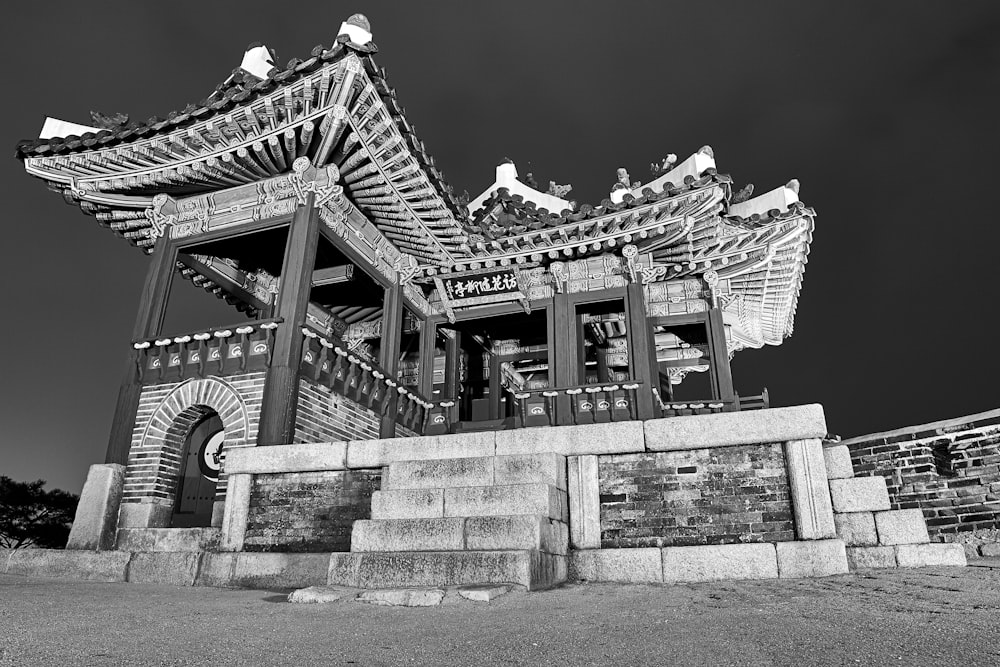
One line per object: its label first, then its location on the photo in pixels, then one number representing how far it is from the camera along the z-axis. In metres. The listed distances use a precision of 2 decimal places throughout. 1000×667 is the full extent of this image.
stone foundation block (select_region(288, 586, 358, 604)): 4.75
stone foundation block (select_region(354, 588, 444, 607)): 4.46
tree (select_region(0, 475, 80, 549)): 17.30
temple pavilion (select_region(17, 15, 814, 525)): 9.34
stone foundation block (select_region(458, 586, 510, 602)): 4.45
